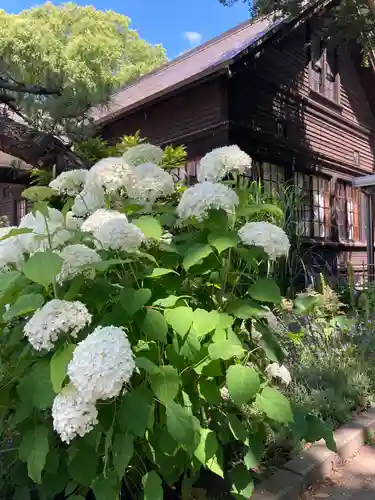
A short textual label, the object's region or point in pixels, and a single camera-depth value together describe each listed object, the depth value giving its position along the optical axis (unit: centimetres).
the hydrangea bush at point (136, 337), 167
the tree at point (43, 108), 485
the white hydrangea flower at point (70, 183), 248
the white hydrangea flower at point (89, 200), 223
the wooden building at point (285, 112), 993
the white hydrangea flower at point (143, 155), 259
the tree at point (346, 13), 939
